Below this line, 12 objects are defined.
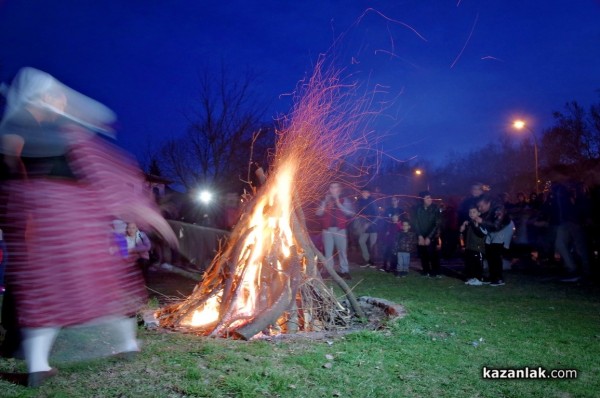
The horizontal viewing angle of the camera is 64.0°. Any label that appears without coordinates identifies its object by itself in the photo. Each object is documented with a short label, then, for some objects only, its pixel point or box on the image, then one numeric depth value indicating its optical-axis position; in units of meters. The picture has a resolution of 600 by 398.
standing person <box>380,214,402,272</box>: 12.70
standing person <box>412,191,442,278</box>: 11.61
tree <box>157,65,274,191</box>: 25.62
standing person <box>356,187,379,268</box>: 12.82
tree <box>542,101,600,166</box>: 39.09
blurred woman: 3.93
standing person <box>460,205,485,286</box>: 10.55
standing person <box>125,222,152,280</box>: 7.24
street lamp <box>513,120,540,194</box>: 27.19
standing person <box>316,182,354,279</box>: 11.12
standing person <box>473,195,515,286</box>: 10.28
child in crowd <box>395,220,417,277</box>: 11.73
